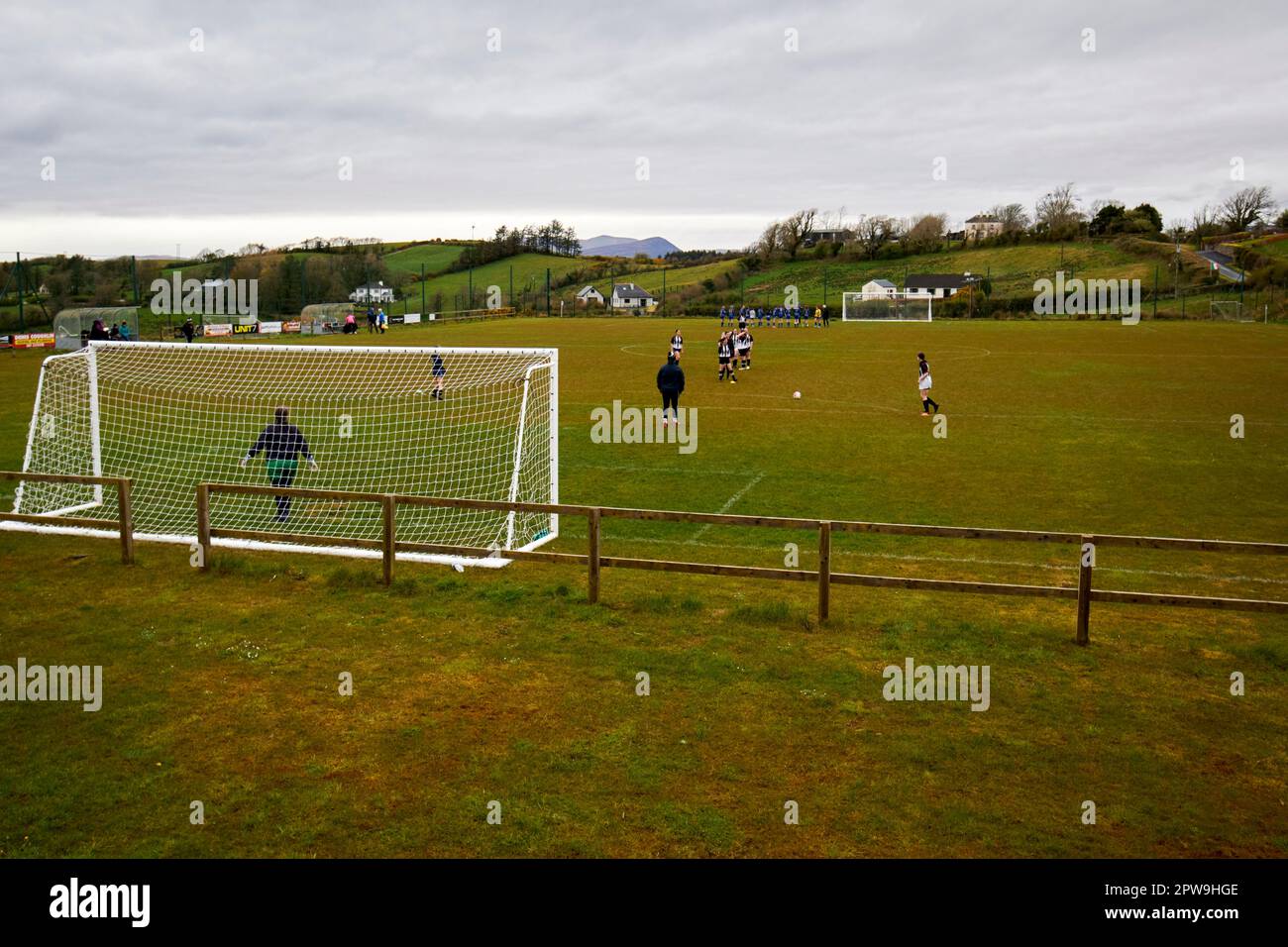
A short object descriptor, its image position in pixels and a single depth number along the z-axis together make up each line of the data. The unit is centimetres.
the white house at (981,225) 15114
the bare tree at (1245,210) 12369
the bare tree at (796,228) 13325
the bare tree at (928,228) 13739
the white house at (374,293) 8856
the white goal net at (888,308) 8894
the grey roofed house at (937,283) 10188
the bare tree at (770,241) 13200
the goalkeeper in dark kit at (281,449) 1612
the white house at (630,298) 10956
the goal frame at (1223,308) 7781
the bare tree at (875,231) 12731
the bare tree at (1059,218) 11562
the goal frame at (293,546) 1332
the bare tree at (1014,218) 14295
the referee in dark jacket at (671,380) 2417
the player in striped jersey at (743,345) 3847
